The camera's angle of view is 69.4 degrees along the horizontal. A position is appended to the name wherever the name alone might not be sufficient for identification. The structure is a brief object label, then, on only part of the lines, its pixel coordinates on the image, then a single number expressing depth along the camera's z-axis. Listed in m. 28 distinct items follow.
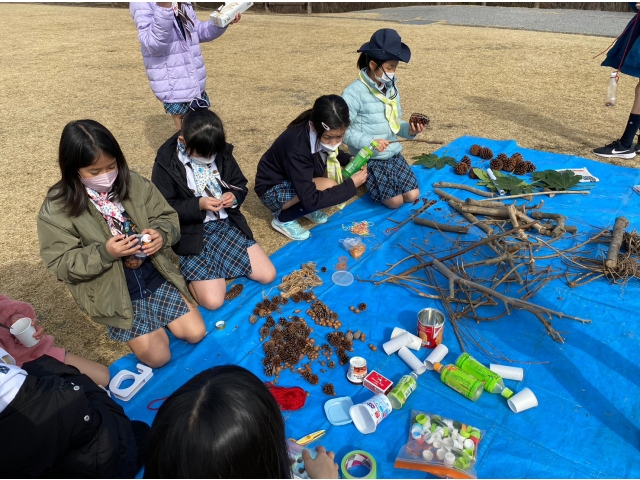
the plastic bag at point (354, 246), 3.66
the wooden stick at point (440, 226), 3.77
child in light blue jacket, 4.08
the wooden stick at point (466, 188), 4.27
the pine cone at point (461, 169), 4.74
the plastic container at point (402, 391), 2.39
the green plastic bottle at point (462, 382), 2.40
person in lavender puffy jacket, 4.26
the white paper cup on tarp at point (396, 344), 2.73
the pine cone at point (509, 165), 4.68
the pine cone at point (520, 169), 4.61
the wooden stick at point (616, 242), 3.17
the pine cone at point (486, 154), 4.98
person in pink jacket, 2.36
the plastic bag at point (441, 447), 2.07
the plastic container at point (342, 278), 3.39
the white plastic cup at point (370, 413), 2.31
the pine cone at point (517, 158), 4.70
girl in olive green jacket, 2.51
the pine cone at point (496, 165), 4.72
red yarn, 2.45
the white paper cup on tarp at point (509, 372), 2.52
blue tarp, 2.18
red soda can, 2.68
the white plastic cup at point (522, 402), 2.34
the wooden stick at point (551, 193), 4.11
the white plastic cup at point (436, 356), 2.61
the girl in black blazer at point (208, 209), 3.13
